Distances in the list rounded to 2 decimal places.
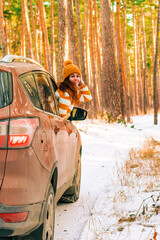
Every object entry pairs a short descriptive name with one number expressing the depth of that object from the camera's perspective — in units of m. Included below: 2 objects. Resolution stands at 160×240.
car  2.63
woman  5.25
